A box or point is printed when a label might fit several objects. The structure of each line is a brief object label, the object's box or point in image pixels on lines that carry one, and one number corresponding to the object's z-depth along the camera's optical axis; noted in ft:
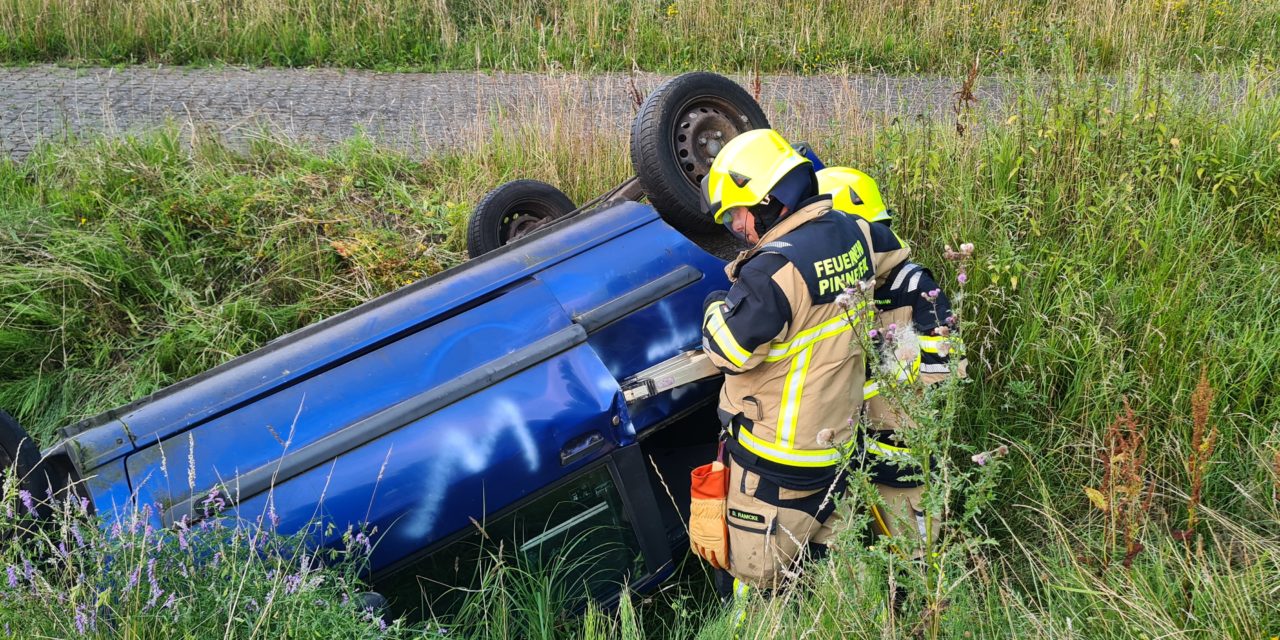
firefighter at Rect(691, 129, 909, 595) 9.68
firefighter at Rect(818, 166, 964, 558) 10.91
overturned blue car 8.85
